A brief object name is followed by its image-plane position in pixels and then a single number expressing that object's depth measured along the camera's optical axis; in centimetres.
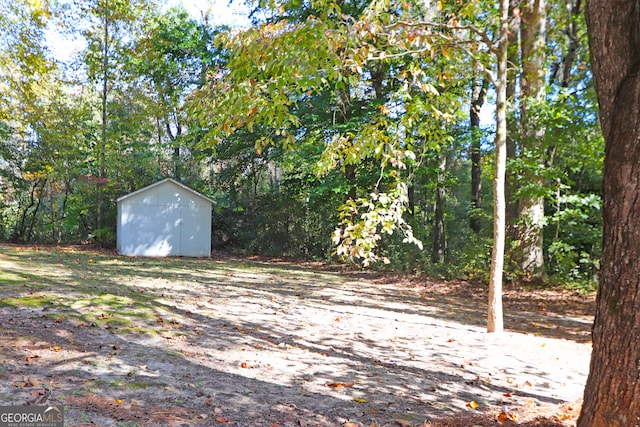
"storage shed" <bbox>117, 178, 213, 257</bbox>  1889
